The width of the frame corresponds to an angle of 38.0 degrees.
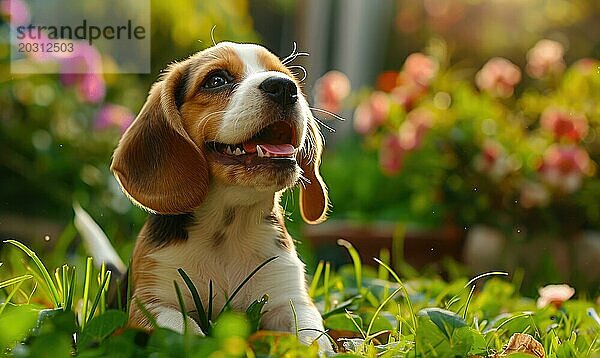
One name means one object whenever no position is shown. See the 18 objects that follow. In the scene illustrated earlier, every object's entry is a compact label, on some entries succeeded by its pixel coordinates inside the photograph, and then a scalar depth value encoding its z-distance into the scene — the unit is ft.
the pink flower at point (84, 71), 12.12
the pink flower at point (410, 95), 13.28
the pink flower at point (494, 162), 11.84
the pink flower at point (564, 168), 11.40
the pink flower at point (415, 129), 12.42
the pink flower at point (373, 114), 13.19
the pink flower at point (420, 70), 13.26
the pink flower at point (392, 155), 12.66
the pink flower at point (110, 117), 13.05
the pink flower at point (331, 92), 11.74
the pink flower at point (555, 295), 7.30
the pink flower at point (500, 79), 12.94
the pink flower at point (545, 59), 12.74
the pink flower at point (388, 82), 14.97
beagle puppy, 5.26
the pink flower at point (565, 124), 11.61
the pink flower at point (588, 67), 12.32
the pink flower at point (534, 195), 11.60
